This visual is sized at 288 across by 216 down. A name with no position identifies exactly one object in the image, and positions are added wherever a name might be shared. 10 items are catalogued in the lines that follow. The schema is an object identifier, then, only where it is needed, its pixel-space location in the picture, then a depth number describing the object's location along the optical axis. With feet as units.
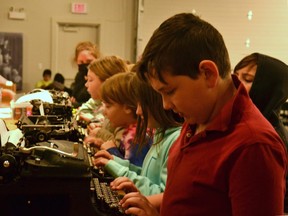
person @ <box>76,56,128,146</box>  8.56
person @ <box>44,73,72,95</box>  27.15
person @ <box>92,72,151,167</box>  7.02
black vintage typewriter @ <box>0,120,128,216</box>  4.08
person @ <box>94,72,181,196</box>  5.28
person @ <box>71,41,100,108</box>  15.33
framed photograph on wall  27.45
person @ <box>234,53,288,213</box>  5.99
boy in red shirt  2.81
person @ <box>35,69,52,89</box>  27.40
